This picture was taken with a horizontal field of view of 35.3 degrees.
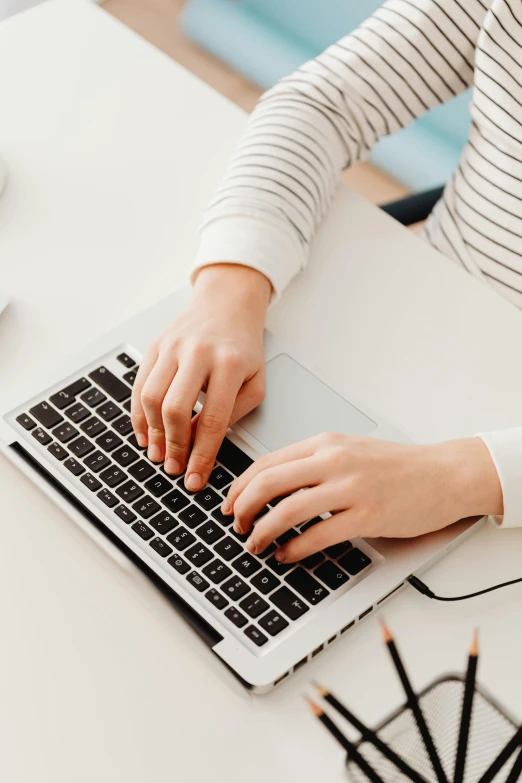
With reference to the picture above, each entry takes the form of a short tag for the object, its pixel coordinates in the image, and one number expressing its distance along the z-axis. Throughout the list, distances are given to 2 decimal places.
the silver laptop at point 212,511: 0.55
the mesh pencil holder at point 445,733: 0.47
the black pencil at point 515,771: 0.41
